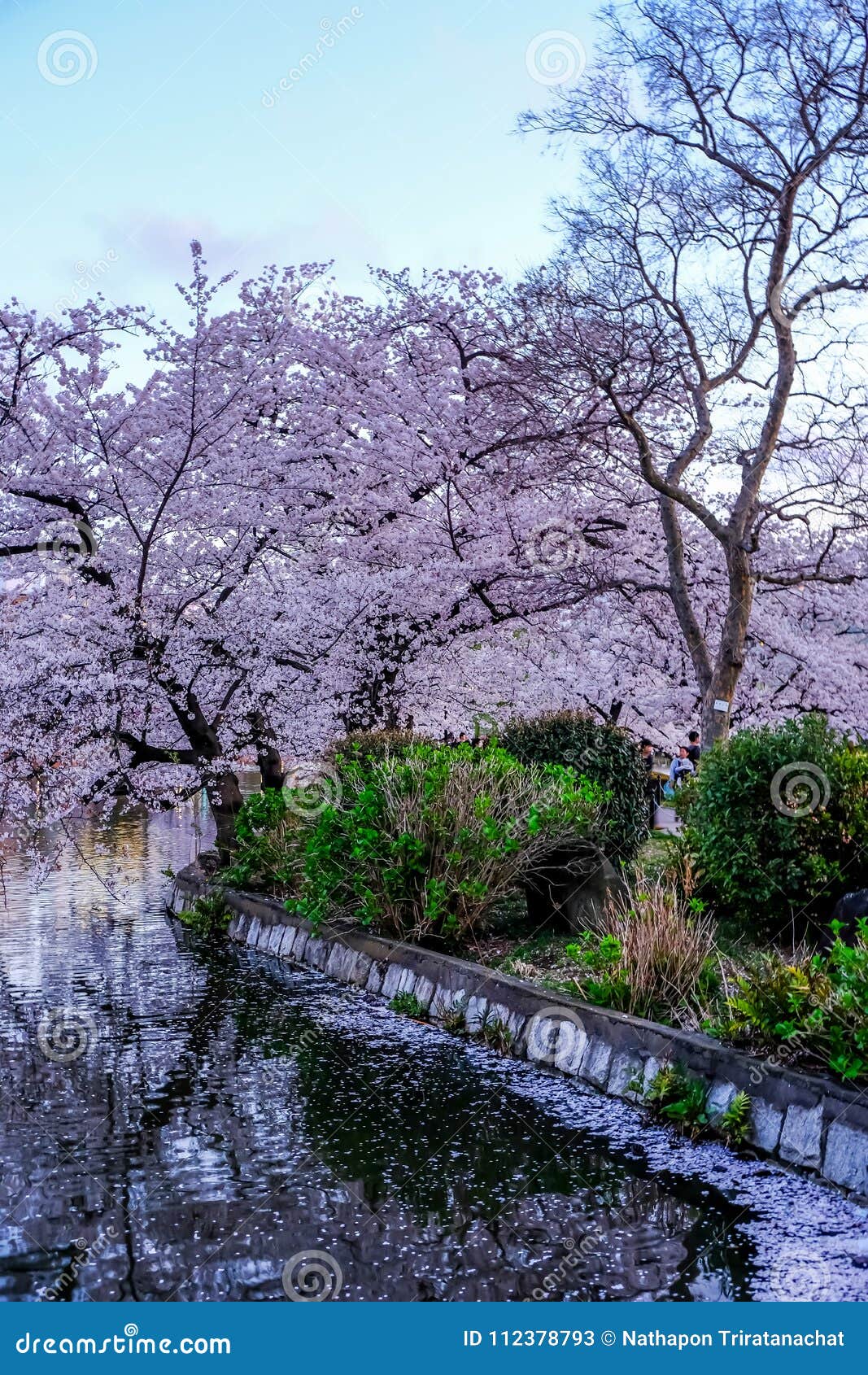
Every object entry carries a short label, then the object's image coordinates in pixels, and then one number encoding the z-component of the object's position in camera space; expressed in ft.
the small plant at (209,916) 43.29
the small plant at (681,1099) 18.97
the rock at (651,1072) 20.47
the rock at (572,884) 32.17
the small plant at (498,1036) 24.57
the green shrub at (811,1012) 17.19
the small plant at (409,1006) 28.27
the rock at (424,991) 28.43
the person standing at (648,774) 38.52
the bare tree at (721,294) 49.57
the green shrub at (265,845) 42.75
